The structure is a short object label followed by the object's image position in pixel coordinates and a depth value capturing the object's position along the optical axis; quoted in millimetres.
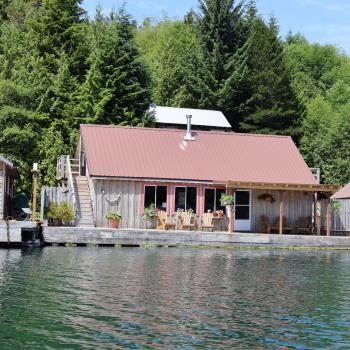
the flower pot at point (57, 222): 32469
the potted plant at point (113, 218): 33062
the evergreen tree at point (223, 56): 57094
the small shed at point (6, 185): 31250
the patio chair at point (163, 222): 33469
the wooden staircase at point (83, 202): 32844
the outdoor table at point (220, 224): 35031
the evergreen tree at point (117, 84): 46469
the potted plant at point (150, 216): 33812
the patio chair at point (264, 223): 35219
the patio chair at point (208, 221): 34500
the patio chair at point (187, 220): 34006
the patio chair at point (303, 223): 36094
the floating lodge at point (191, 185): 33750
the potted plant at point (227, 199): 32688
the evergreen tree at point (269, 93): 56000
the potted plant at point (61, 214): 31891
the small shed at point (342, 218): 37606
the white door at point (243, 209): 35531
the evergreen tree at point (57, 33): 59188
